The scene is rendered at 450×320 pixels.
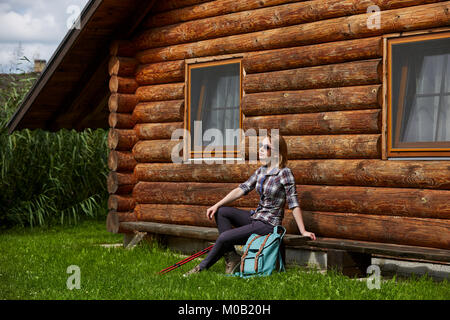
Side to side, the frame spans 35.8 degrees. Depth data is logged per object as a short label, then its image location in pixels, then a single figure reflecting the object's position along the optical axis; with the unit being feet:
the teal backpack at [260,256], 24.82
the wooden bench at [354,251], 23.45
